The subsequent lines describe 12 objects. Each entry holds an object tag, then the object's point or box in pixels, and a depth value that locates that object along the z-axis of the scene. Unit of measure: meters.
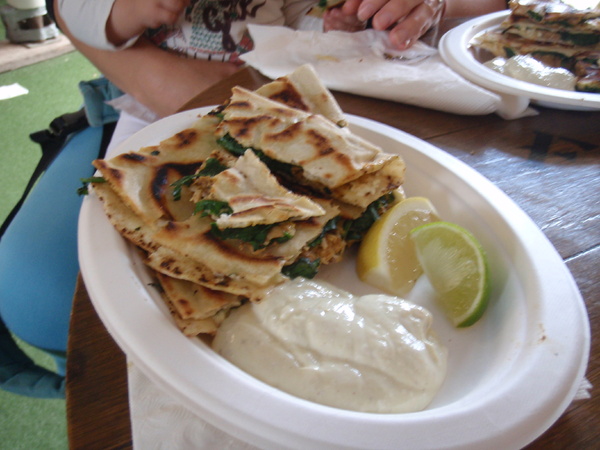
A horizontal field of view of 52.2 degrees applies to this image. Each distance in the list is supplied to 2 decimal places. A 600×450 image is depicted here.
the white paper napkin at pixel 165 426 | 0.22
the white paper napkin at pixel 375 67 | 0.40
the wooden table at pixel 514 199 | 0.22
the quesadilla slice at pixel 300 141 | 0.29
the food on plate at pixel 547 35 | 0.49
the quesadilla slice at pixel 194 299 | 0.25
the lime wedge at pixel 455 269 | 0.27
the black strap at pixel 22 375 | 0.35
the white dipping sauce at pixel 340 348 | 0.23
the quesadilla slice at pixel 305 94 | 0.34
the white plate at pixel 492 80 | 0.40
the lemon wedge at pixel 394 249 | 0.29
